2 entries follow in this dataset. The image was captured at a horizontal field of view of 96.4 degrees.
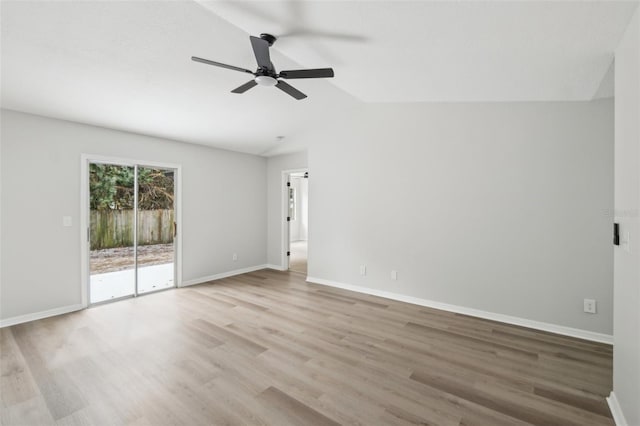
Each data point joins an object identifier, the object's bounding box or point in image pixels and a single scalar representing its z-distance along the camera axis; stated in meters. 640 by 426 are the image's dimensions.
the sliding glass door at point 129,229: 4.05
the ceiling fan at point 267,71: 2.15
